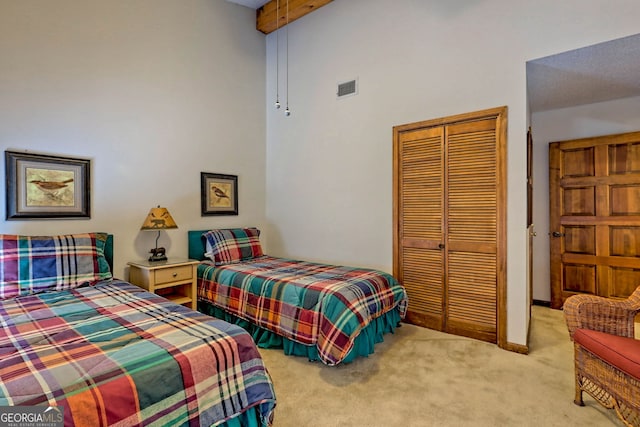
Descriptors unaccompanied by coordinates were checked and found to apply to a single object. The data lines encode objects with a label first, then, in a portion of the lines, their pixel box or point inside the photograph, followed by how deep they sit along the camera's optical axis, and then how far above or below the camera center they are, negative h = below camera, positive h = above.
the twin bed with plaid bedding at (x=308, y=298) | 2.41 -0.71
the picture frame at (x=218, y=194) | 4.04 +0.27
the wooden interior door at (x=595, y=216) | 3.54 -0.03
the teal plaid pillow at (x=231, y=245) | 3.67 -0.35
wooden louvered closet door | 2.93 -0.07
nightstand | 3.07 -0.61
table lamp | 3.26 -0.08
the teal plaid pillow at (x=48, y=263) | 2.28 -0.36
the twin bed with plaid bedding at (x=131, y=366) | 1.10 -0.57
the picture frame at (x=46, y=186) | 2.69 +0.26
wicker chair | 1.62 -0.74
